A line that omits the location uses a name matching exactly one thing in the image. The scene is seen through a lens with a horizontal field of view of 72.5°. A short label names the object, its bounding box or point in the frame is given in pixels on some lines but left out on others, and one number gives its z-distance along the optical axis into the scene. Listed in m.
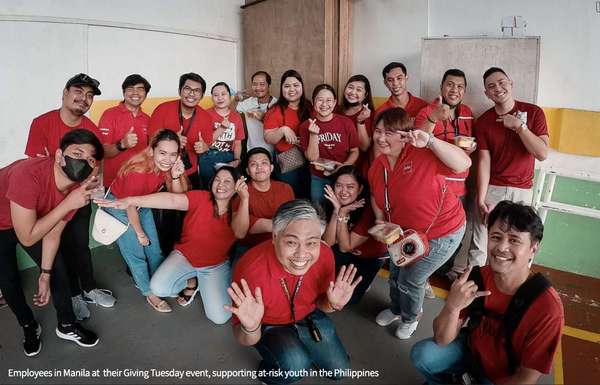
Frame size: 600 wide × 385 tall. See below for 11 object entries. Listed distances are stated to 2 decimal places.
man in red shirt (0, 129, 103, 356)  2.31
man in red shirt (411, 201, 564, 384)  1.62
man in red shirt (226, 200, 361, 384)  1.99
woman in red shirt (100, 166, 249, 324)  2.86
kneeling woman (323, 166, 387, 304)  2.84
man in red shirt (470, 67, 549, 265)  3.00
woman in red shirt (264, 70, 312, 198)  3.70
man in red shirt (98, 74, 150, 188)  3.40
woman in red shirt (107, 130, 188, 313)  2.95
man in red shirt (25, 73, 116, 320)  3.04
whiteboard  3.29
